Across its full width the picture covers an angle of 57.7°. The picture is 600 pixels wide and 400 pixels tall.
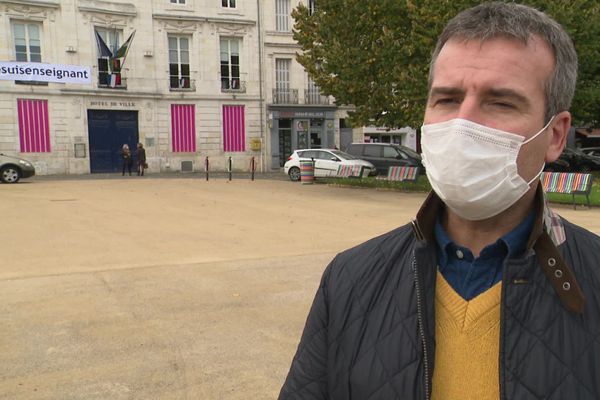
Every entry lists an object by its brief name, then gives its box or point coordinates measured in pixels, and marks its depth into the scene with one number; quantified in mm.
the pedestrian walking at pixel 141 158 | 28703
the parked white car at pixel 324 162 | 23047
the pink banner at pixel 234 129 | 33344
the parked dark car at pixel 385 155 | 23953
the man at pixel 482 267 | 1424
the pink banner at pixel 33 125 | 28328
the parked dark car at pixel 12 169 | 21062
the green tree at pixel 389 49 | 15656
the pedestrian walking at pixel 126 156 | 28797
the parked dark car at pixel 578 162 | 27609
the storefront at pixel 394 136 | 37031
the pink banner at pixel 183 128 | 32031
